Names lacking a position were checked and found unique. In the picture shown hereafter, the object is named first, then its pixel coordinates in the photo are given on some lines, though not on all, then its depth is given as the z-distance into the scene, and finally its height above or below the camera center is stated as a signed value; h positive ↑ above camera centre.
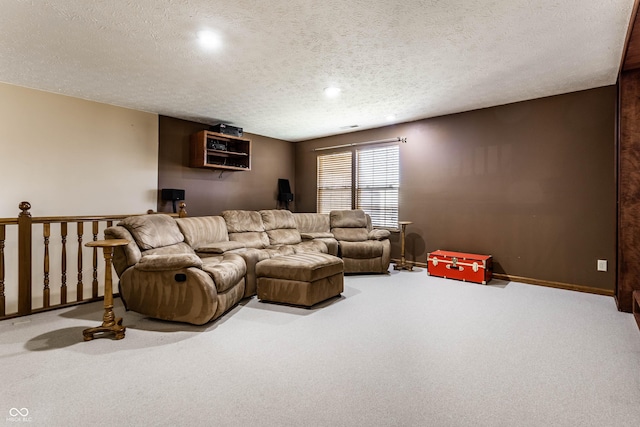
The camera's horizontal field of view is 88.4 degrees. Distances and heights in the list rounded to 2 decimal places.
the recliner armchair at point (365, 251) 4.98 -0.55
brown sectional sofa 2.92 -0.53
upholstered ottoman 3.37 -0.69
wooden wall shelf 5.21 +1.02
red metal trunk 4.42 -0.71
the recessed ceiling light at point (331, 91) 3.90 +1.50
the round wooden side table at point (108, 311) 2.59 -0.81
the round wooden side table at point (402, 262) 5.29 -0.77
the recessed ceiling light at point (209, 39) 2.64 +1.44
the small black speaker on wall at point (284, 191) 6.82 +0.47
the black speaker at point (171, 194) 4.97 +0.28
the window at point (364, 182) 5.84 +0.61
